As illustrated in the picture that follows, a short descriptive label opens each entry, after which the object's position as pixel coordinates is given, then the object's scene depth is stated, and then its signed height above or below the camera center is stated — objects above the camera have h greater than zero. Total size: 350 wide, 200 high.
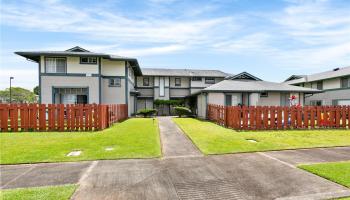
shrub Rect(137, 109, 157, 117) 29.27 -1.31
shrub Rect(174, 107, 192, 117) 29.78 -1.23
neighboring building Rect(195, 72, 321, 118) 24.47 +0.82
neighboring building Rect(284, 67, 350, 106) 29.81 +2.36
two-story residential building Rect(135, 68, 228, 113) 39.81 +3.38
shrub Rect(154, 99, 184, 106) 38.76 -0.03
